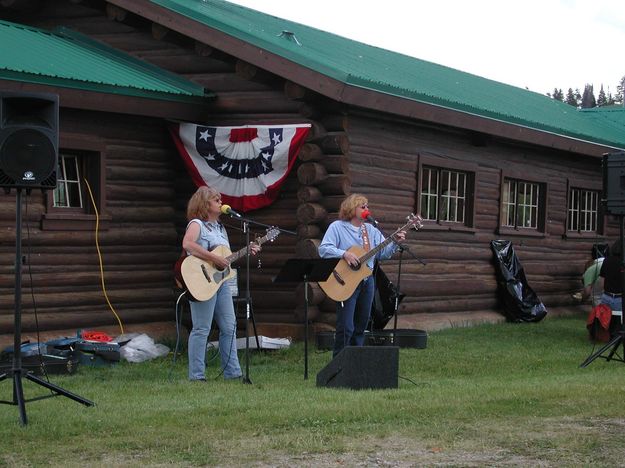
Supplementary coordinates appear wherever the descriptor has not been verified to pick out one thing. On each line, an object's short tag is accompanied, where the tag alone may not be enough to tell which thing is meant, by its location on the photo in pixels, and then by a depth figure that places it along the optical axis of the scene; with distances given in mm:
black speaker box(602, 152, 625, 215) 12203
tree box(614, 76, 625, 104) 44438
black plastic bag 17672
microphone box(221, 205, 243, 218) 10336
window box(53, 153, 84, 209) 13484
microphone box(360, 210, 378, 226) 11359
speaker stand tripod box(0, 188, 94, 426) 8281
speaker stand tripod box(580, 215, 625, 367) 11766
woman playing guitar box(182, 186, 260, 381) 10545
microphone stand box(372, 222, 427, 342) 11023
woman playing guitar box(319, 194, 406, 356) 11359
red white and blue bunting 13648
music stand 10608
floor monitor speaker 9711
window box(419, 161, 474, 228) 16172
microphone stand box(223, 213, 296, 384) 10312
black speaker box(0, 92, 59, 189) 8547
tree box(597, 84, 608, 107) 56188
